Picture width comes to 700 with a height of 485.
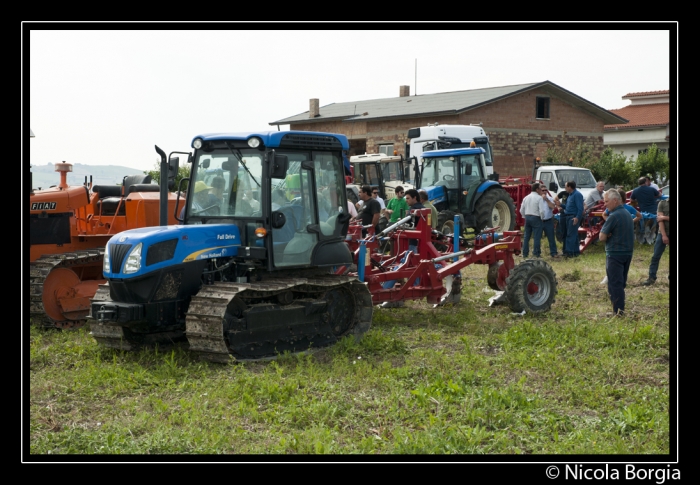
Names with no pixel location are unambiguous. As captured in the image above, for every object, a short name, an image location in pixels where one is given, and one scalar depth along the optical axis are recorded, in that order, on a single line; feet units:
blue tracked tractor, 25.63
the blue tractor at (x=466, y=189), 60.59
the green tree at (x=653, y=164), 110.11
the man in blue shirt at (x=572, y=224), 56.70
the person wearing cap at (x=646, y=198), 57.26
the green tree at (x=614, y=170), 104.99
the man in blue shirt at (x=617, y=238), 33.12
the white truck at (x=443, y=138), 75.87
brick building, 106.83
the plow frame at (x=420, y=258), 33.24
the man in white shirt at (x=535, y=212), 55.52
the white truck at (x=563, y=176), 76.95
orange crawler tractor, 32.63
